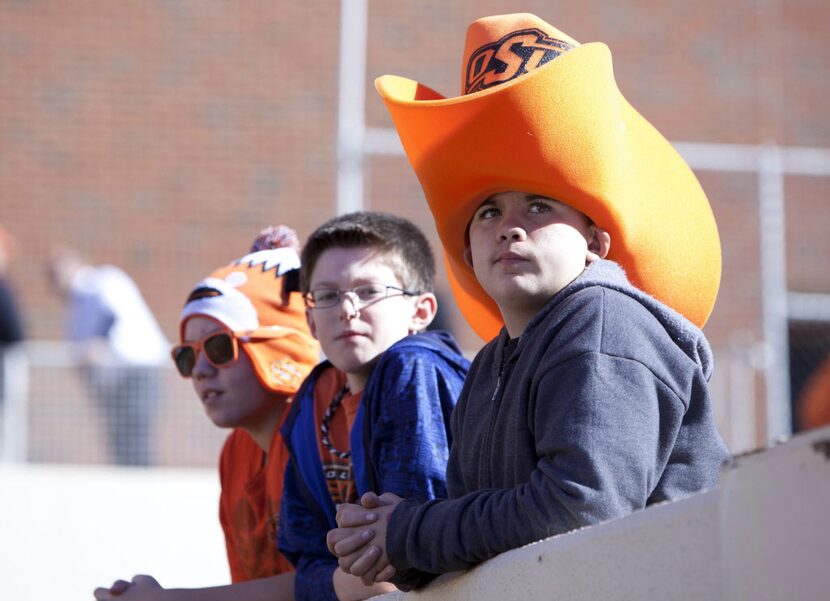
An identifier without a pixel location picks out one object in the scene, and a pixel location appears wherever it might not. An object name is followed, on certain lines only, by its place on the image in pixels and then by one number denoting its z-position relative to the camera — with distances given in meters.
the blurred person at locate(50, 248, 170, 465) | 15.96
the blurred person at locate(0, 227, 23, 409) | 16.87
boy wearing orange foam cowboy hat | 4.64
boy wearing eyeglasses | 6.53
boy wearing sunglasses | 8.40
